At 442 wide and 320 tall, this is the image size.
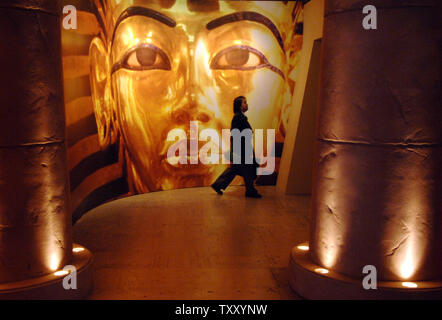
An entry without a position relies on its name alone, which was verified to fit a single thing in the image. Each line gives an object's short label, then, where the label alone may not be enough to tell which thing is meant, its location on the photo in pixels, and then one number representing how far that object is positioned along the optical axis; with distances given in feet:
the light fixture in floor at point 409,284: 11.75
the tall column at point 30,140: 11.39
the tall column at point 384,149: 11.43
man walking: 25.18
